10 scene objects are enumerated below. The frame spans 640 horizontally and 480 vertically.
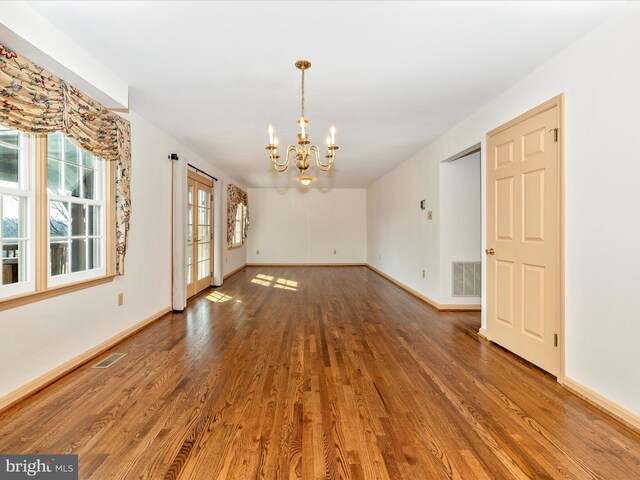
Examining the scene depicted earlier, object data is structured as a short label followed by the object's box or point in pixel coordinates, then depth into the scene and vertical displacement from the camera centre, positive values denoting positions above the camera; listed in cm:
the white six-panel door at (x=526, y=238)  258 +0
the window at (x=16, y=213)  217 +17
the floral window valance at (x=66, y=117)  198 +89
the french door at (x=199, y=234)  546 +8
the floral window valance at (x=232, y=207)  752 +73
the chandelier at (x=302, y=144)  256 +78
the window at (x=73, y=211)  264 +24
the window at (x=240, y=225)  883 +36
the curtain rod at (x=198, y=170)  539 +117
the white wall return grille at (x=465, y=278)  464 -56
